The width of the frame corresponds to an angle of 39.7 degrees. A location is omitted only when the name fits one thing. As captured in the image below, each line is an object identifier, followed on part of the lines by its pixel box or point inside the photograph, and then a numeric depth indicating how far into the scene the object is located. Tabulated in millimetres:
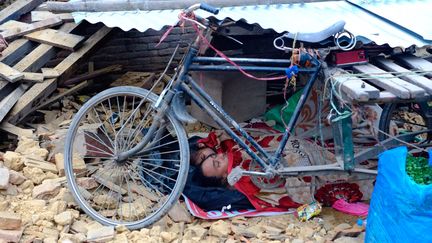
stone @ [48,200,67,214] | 4613
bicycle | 4488
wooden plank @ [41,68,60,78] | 5698
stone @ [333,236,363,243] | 4523
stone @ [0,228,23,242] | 4195
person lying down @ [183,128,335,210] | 5062
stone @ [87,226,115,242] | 4375
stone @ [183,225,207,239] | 4605
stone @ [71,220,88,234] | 4516
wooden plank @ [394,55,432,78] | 4484
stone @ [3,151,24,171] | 4906
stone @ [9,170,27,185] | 4770
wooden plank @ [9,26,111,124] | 5480
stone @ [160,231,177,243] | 4469
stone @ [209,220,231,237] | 4645
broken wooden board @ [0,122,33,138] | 5410
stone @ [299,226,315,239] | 4680
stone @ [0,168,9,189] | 4590
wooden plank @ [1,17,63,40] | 6039
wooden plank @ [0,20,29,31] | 6227
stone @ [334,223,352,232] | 4725
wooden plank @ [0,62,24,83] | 5449
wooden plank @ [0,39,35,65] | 5766
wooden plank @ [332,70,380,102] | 3770
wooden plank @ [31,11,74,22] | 6387
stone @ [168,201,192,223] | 4871
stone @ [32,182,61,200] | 4754
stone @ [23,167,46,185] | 4887
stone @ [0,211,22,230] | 4254
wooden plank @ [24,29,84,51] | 5902
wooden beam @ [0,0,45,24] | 6670
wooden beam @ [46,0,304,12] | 5508
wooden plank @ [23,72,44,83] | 5590
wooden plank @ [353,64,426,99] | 3832
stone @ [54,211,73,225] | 4480
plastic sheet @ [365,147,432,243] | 3631
